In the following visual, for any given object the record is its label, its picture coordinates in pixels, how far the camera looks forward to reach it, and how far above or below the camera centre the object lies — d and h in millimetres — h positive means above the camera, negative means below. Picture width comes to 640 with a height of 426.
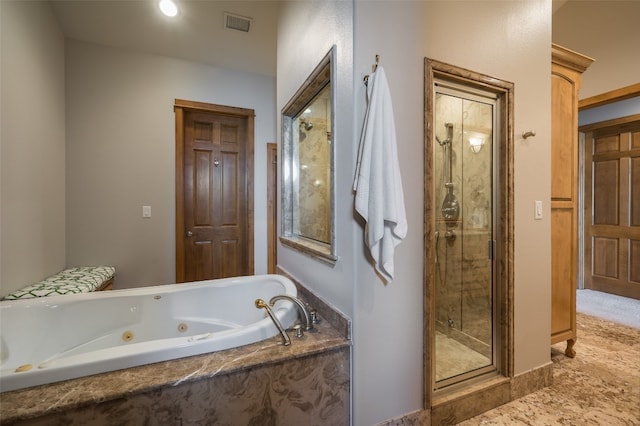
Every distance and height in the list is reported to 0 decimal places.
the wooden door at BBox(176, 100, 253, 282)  2977 +202
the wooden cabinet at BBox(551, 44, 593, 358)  1938 +162
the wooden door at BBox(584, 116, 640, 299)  3439 -4
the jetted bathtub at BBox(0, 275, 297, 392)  985 -581
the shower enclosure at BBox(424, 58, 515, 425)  1383 -203
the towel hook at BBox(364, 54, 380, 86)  1199 +625
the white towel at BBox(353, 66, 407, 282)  1137 +122
